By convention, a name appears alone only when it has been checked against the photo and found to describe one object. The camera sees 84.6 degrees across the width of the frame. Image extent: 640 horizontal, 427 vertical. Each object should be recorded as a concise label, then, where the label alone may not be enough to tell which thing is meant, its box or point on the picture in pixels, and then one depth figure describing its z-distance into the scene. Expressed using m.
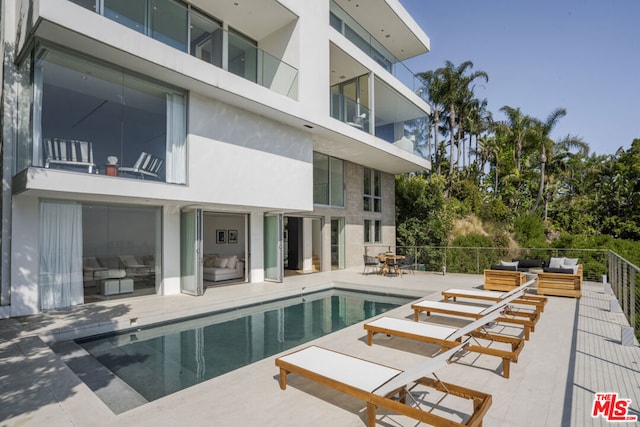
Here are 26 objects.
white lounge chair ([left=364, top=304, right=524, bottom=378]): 4.52
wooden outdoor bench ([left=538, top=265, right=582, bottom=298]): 9.70
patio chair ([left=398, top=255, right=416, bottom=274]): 14.66
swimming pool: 5.25
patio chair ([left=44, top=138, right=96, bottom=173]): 7.05
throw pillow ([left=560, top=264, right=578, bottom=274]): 10.07
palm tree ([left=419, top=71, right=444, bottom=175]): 27.39
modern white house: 7.26
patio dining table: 14.41
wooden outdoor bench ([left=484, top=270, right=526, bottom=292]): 10.36
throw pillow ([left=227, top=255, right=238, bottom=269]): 13.75
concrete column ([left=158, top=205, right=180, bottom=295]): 10.20
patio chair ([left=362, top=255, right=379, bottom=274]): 14.35
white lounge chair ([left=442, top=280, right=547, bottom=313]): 7.21
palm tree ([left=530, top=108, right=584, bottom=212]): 27.50
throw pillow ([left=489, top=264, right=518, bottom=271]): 11.22
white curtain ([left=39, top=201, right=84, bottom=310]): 7.99
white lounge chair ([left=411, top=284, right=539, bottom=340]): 5.92
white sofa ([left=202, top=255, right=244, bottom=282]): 12.93
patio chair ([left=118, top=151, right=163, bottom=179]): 8.11
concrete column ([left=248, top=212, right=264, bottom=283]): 12.76
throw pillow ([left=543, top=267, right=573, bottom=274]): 9.99
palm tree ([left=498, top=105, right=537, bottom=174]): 29.09
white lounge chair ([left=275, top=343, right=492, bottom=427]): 3.08
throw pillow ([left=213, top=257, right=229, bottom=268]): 13.71
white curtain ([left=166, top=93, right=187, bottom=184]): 8.90
